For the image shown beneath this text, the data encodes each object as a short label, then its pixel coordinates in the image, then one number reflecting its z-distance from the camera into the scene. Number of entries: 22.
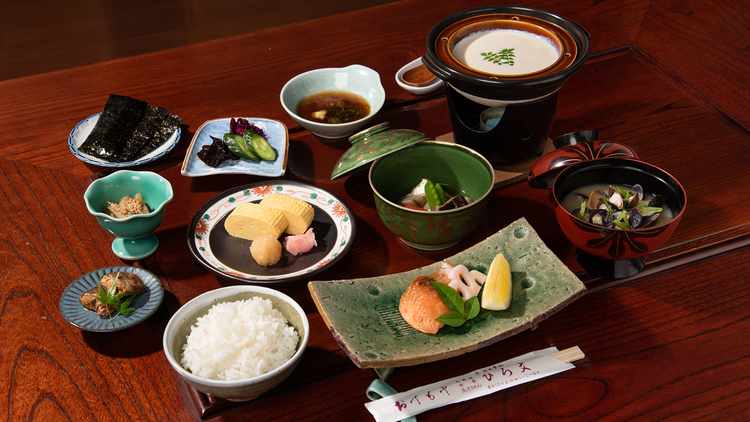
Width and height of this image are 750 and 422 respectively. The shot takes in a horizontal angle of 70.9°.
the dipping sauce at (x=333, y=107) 1.69
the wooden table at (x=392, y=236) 0.99
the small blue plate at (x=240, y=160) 1.50
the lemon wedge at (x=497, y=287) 1.05
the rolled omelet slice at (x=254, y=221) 1.27
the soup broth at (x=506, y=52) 1.37
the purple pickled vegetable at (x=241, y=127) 1.61
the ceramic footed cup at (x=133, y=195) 1.23
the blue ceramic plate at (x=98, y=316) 1.08
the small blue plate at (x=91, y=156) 1.54
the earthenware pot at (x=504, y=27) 1.26
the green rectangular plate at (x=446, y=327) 0.97
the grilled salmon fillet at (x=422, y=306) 1.03
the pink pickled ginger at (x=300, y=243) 1.26
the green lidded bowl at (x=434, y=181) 1.19
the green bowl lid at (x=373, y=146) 1.33
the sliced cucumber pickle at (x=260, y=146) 1.55
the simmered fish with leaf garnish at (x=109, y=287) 1.10
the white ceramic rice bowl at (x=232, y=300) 0.90
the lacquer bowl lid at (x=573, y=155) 1.32
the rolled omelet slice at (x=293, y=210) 1.30
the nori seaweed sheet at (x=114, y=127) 1.55
